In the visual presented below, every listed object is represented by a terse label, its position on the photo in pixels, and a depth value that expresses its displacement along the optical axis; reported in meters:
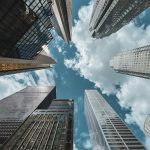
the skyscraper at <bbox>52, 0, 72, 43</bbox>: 35.43
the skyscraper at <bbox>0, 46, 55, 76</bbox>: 26.69
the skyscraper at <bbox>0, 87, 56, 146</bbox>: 56.17
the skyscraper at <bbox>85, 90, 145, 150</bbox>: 53.86
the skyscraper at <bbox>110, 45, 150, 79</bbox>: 72.59
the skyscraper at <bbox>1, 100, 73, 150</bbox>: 30.45
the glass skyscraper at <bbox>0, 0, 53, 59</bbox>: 20.32
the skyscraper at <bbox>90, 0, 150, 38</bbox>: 72.47
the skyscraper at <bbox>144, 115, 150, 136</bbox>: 100.20
